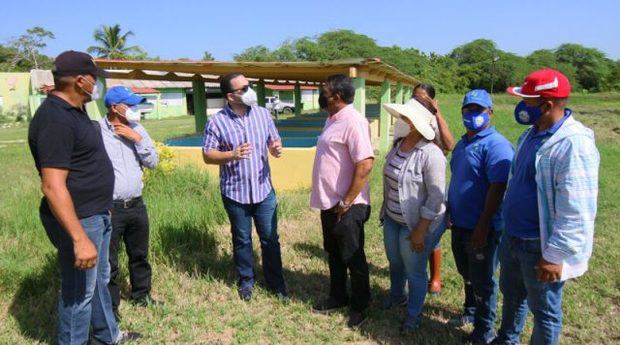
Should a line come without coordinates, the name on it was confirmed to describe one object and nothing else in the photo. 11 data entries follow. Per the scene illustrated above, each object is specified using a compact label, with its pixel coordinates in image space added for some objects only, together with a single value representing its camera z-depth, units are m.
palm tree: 47.06
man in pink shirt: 2.96
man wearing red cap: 1.95
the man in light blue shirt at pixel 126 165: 3.12
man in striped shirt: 3.37
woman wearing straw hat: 2.74
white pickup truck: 34.27
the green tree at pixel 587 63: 69.06
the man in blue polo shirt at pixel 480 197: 2.62
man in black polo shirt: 2.12
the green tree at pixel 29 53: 39.50
